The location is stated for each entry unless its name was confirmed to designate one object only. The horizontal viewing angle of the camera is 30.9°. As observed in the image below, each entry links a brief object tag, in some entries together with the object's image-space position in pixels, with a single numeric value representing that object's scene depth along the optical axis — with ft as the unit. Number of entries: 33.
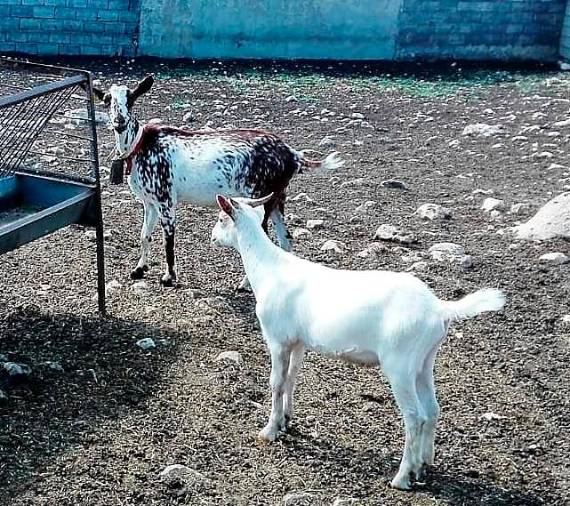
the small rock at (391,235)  24.34
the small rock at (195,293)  21.11
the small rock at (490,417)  16.35
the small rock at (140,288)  21.15
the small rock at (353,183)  29.63
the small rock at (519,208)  26.86
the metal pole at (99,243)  19.16
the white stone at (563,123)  37.40
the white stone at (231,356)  17.83
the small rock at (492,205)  27.32
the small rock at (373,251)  23.45
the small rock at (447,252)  23.16
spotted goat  21.50
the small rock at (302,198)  27.81
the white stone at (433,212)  26.40
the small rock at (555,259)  23.07
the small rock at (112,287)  21.01
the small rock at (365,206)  27.03
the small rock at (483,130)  36.27
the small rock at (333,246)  23.80
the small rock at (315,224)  25.45
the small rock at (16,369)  16.49
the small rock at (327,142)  34.09
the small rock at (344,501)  13.69
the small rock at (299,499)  13.69
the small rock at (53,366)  17.10
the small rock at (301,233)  24.76
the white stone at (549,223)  24.45
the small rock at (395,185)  29.50
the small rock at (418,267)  22.52
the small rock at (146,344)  18.24
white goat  13.65
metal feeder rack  17.49
